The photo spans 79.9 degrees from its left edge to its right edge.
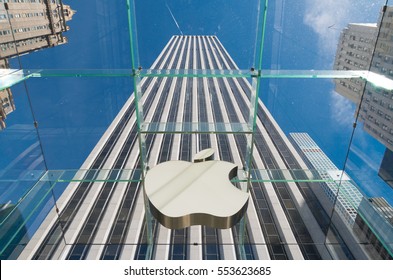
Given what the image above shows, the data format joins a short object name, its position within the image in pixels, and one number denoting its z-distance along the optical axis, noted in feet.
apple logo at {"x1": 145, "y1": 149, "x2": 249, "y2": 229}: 7.55
